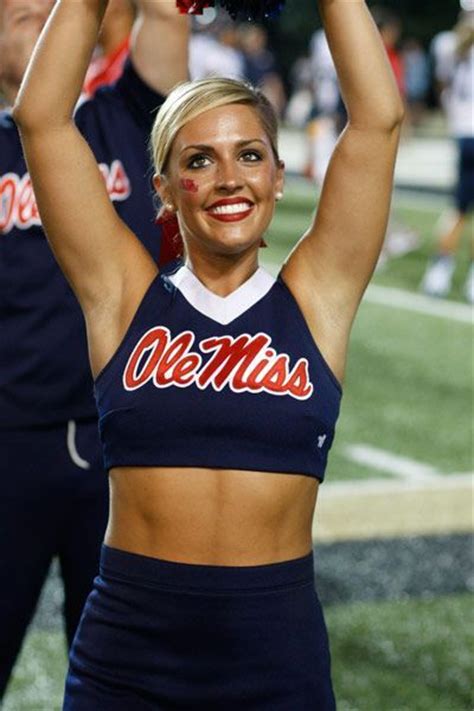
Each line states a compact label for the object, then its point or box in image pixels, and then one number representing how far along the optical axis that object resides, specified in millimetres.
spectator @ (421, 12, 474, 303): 11422
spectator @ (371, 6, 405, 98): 13763
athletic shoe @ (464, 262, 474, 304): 11492
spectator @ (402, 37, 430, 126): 37562
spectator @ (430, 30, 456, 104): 23281
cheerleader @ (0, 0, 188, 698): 3602
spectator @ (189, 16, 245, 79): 16478
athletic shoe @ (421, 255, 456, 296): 11648
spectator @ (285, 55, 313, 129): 36094
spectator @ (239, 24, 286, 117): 22562
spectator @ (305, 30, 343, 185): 14773
